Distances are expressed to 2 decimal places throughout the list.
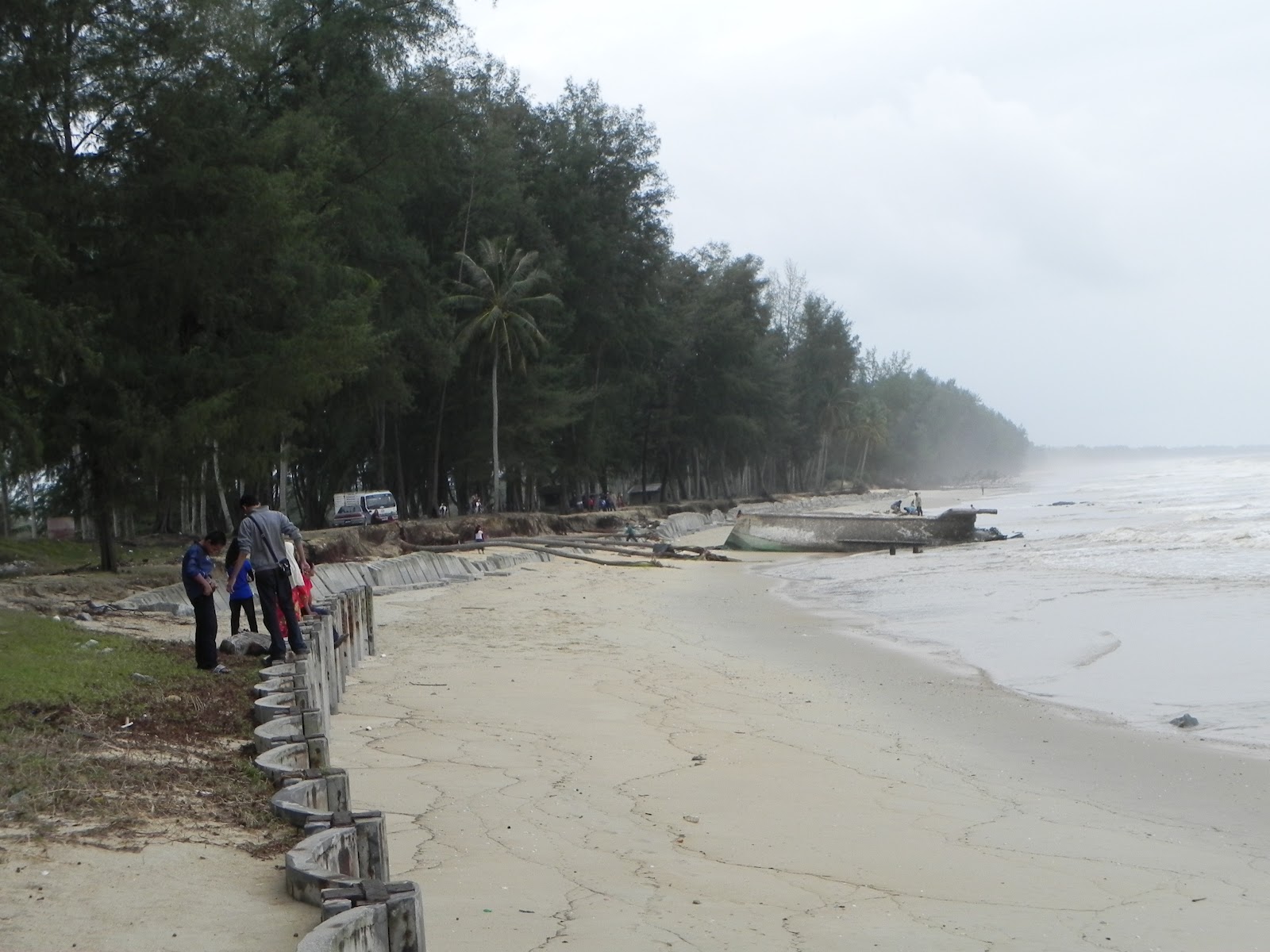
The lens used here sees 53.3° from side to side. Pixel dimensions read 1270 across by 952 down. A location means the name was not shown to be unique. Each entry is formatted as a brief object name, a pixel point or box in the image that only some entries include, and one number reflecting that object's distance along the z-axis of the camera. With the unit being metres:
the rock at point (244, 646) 13.40
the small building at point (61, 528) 44.59
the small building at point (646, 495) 85.62
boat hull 42.75
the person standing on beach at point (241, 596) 13.85
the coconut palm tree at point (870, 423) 134.25
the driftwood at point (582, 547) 36.47
